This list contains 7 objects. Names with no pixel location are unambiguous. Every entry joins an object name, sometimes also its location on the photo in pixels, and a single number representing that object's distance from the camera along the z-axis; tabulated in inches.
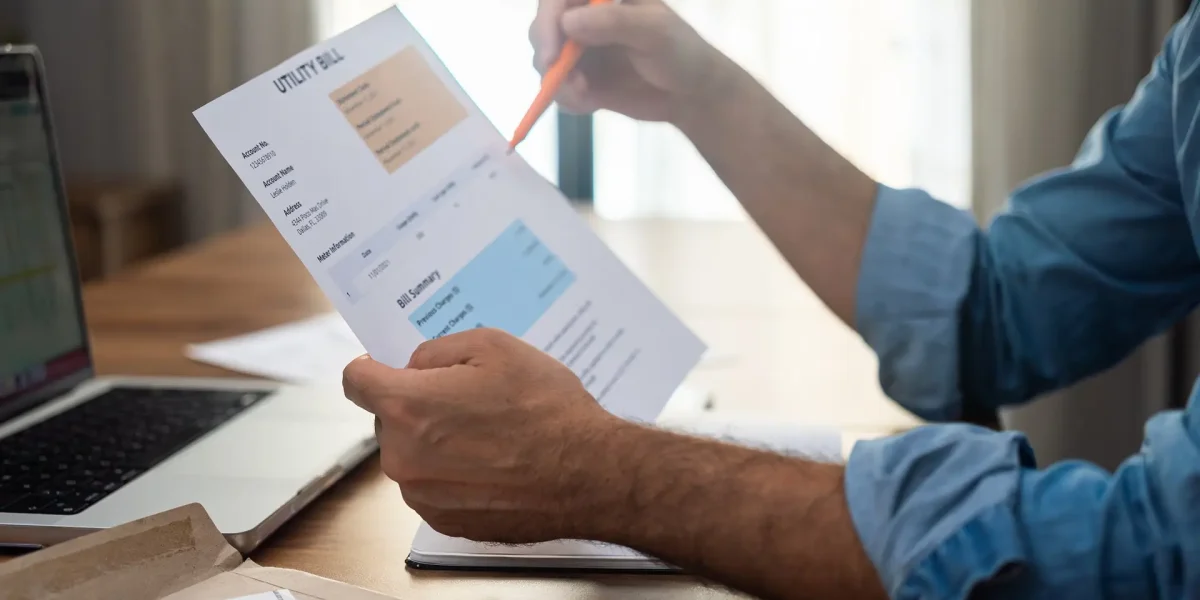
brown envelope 18.9
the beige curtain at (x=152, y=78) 104.5
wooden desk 22.2
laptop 23.7
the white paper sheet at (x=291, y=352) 37.4
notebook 22.2
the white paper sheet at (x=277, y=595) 19.4
